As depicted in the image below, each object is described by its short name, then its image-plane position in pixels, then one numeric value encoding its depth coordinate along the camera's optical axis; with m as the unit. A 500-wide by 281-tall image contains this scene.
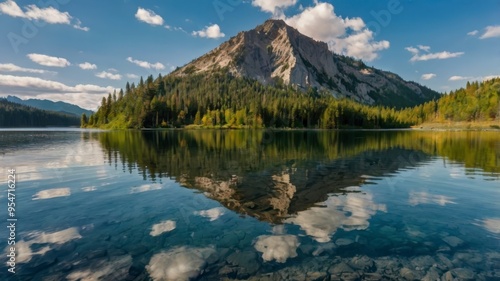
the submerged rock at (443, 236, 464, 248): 16.48
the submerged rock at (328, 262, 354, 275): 13.12
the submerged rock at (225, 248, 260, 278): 12.98
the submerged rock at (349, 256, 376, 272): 13.54
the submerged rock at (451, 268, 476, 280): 12.77
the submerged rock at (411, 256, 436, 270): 13.77
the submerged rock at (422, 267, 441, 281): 12.71
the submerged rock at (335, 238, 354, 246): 16.25
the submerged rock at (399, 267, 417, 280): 12.83
